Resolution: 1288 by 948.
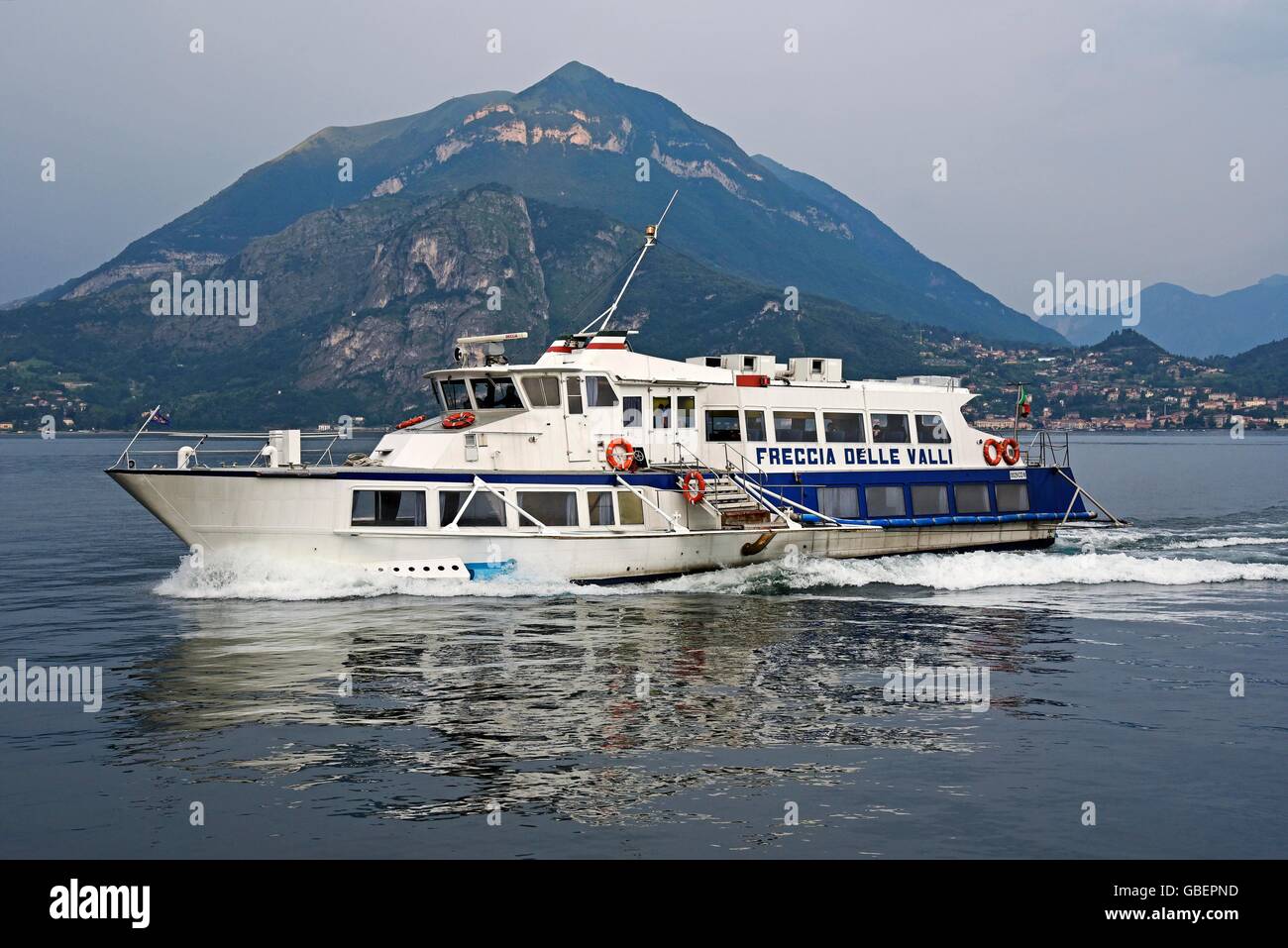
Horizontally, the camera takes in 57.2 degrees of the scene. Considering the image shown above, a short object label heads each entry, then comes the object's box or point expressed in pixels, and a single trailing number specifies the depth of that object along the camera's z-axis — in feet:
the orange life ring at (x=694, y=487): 95.20
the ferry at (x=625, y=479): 86.69
